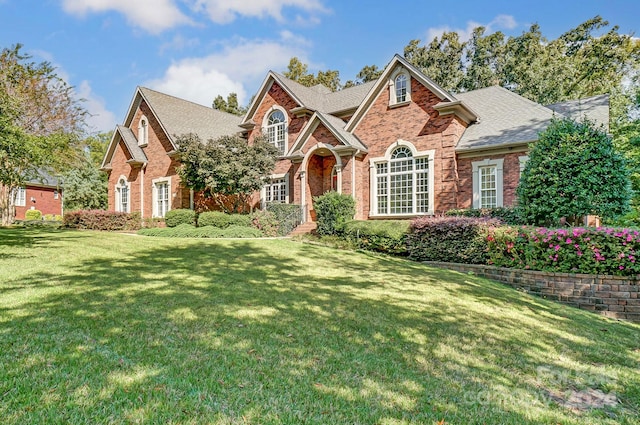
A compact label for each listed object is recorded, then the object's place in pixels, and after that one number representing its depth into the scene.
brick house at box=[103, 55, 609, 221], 15.73
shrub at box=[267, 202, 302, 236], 18.20
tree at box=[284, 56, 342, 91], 39.03
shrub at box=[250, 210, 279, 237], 17.84
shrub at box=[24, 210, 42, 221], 37.97
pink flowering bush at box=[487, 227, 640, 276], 8.66
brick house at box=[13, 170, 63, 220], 39.22
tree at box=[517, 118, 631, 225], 10.20
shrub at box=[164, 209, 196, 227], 21.06
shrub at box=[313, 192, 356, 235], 15.57
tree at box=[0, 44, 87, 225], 21.89
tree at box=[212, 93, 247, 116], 44.50
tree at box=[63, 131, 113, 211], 37.69
